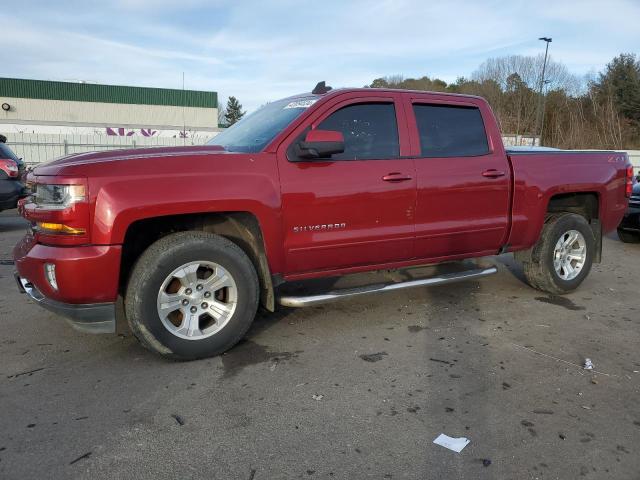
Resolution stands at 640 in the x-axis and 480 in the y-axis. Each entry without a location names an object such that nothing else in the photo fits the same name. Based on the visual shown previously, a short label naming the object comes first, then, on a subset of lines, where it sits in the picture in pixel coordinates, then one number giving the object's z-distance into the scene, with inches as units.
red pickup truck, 130.5
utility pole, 1306.6
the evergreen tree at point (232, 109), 3497.0
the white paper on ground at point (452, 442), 104.6
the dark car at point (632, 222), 341.7
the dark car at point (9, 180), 368.2
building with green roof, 1471.5
